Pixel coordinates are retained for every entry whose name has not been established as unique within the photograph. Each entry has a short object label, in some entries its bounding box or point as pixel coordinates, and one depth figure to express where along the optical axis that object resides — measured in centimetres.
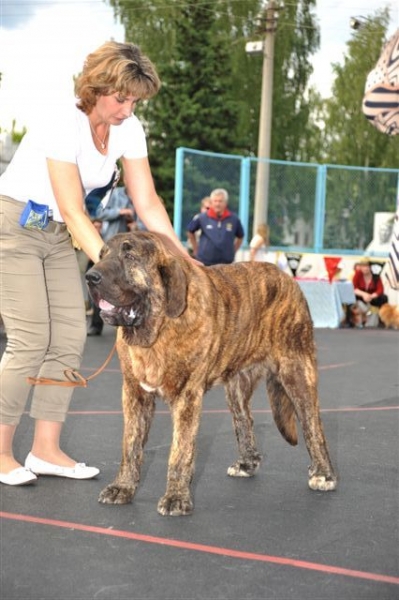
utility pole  1883
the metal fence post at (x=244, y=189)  1825
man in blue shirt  1323
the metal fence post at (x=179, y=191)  1725
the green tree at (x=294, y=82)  4403
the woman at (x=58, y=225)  456
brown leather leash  495
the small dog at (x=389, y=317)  1653
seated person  1666
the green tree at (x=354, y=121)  4356
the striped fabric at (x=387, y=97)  479
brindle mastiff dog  425
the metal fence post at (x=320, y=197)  1872
